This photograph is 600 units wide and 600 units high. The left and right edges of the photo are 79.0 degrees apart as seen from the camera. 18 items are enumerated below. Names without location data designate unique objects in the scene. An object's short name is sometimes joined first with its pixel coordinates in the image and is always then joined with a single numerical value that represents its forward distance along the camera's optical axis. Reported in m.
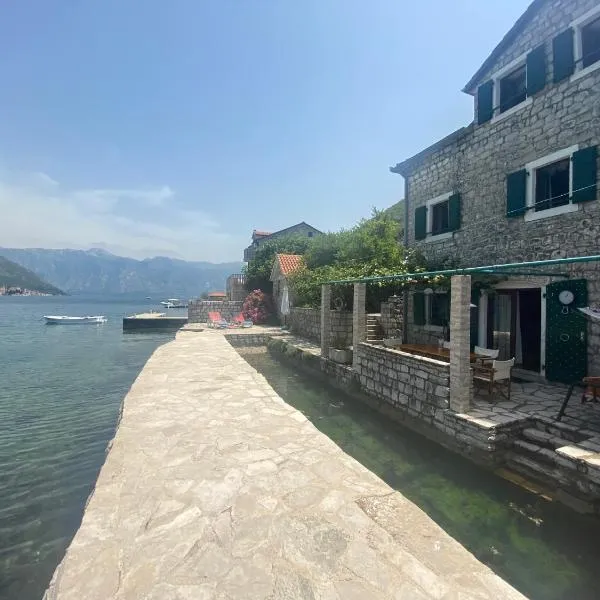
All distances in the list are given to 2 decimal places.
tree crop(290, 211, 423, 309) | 13.66
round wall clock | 7.91
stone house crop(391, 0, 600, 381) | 7.84
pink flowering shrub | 26.42
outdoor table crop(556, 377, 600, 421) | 5.81
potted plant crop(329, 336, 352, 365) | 11.74
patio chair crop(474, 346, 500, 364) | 8.26
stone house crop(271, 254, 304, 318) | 23.65
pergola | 6.82
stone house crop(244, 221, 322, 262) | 39.81
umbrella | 20.25
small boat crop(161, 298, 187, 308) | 78.42
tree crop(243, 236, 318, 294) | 28.86
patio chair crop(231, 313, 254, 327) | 23.05
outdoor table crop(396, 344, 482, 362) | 8.42
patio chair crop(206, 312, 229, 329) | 22.66
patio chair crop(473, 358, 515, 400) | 7.16
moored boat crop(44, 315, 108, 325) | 37.47
